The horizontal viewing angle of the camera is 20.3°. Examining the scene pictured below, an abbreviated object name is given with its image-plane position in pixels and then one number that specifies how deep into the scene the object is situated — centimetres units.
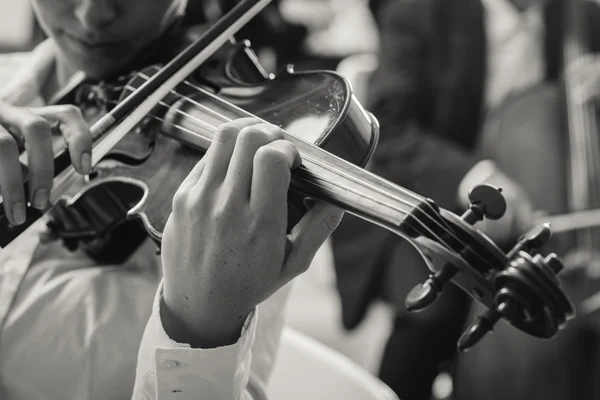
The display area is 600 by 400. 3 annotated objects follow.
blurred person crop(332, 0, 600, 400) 208
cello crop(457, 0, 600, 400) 207
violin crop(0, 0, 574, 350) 96
